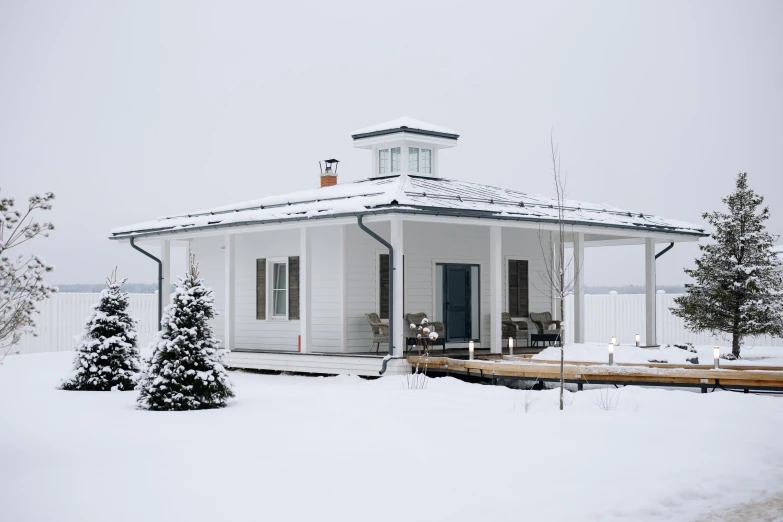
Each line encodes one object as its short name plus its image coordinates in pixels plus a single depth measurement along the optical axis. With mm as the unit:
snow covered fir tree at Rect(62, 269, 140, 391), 14578
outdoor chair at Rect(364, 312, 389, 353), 16484
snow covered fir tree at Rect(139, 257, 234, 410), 11914
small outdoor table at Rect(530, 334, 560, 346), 18688
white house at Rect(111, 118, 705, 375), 15906
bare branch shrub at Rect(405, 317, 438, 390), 14084
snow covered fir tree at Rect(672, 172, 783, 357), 18750
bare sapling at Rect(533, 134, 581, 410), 18203
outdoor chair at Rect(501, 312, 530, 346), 18922
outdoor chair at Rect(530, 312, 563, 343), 19500
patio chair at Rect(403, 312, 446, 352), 17531
